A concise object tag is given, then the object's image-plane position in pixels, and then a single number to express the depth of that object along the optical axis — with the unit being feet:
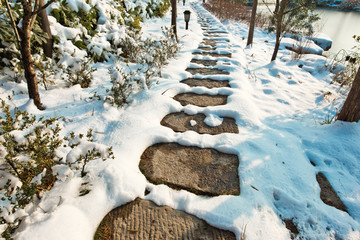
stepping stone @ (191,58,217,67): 13.87
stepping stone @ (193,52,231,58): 16.02
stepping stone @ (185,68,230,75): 12.25
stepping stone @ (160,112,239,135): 7.00
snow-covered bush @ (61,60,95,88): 8.49
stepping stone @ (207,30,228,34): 26.06
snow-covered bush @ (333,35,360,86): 12.08
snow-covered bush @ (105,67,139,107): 7.54
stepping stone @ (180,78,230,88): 10.46
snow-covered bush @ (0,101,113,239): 3.32
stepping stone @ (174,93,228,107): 8.70
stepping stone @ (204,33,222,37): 23.99
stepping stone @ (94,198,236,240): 3.70
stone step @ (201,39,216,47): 19.62
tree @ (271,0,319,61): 13.75
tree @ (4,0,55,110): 5.01
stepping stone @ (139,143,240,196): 4.80
